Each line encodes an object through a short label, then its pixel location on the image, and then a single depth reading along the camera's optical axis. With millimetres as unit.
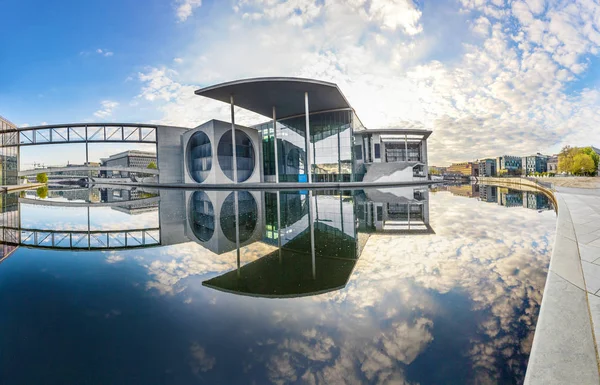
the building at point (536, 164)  147875
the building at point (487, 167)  152875
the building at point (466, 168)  156425
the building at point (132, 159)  109338
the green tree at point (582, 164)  53375
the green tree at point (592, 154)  61747
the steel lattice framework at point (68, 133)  50719
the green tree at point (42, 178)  73062
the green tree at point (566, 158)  57062
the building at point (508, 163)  149500
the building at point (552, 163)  136450
